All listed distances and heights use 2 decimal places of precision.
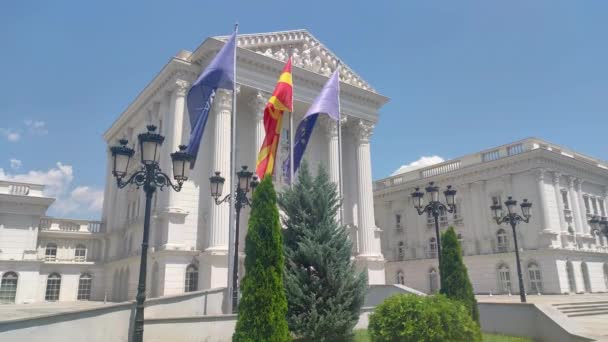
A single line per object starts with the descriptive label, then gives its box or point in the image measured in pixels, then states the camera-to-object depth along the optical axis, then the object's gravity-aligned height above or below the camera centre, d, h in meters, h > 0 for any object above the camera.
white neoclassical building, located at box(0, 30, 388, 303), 24.80 +4.63
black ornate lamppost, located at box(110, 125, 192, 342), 9.70 +2.44
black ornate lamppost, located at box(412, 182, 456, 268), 16.64 +2.50
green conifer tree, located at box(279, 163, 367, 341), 12.55 -0.05
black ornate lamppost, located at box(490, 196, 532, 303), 20.60 +2.38
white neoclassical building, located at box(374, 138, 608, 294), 34.91 +3.56
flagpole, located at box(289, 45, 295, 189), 20.72 +4.75
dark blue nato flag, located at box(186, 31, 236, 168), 18.25 +7.52
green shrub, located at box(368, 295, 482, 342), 10.60 -1.41
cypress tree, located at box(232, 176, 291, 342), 10.02 -0.28
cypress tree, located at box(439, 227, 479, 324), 14.44 -0.38
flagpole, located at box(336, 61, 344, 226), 21.84 +5.59
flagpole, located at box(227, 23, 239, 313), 15.98 +1.00
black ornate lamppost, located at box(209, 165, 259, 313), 15.77 +2.75
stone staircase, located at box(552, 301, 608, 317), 20.58 -2.24
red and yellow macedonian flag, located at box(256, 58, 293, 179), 19.68 +6.26
